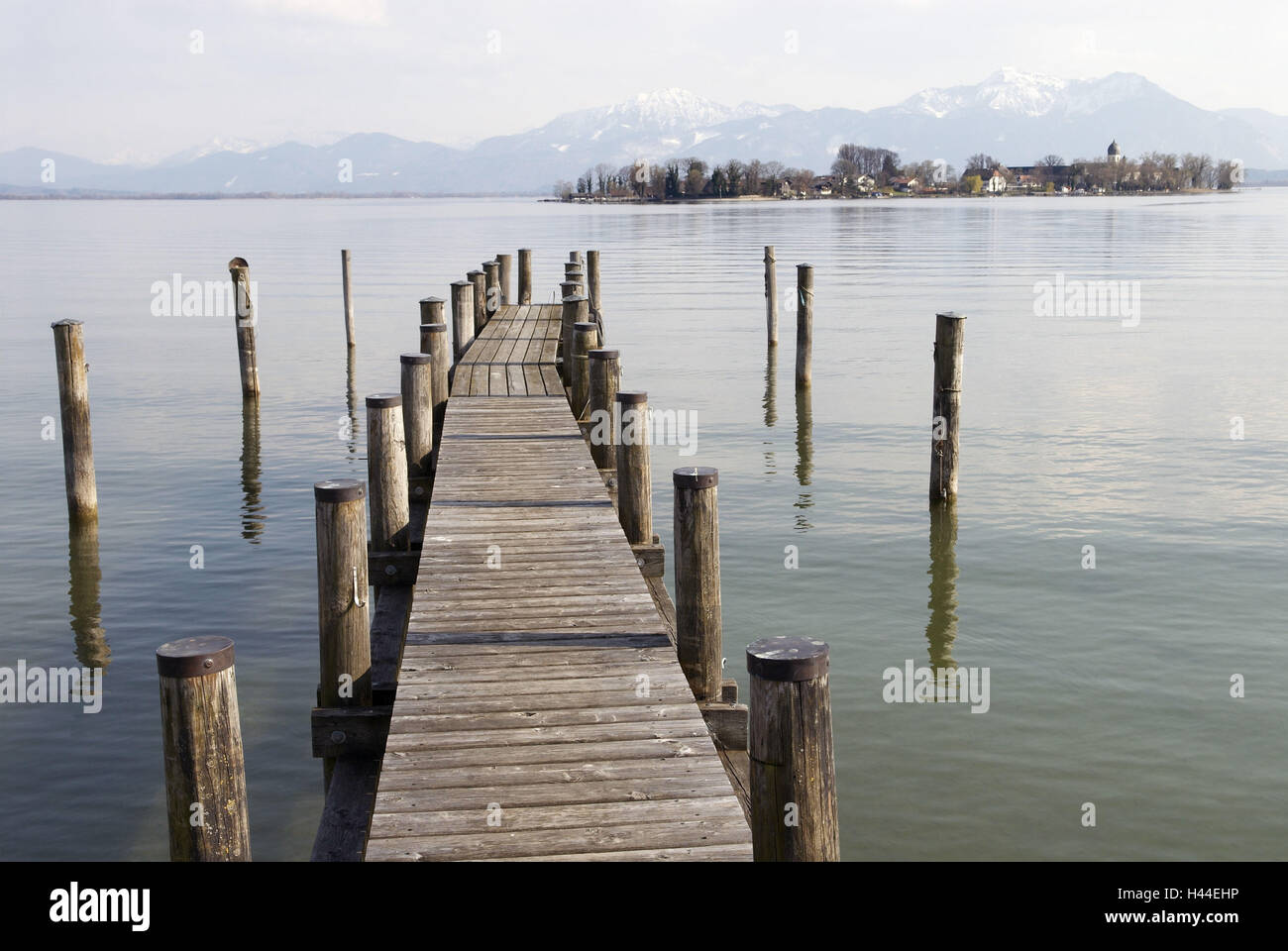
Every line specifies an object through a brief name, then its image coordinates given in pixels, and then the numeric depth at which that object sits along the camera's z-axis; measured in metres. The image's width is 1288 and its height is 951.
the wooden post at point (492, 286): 24.25
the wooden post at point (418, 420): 12.12
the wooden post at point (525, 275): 29.78
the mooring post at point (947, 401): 14.53
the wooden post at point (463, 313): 18.30
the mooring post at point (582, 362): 13.33
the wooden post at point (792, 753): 4.63
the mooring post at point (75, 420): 14.51
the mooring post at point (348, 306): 30.73
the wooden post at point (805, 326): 24.22
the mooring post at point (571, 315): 15.22
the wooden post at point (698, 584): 7.41
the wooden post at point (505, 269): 28.84
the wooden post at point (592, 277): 27.44
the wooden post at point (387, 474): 9.33
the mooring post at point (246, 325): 23.41
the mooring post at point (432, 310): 14.90
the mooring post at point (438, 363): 13.57
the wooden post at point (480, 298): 22.52
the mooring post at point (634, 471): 9.71
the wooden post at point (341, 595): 7.11
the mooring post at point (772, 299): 28.17
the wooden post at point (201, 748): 4.96
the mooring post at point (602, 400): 11.91
